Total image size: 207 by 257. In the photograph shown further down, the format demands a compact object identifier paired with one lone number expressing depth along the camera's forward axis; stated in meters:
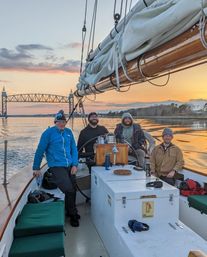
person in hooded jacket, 2.62
